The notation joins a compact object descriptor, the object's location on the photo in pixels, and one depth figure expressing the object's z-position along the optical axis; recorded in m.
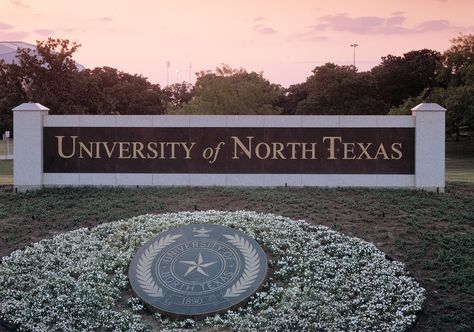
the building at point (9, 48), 64.00
